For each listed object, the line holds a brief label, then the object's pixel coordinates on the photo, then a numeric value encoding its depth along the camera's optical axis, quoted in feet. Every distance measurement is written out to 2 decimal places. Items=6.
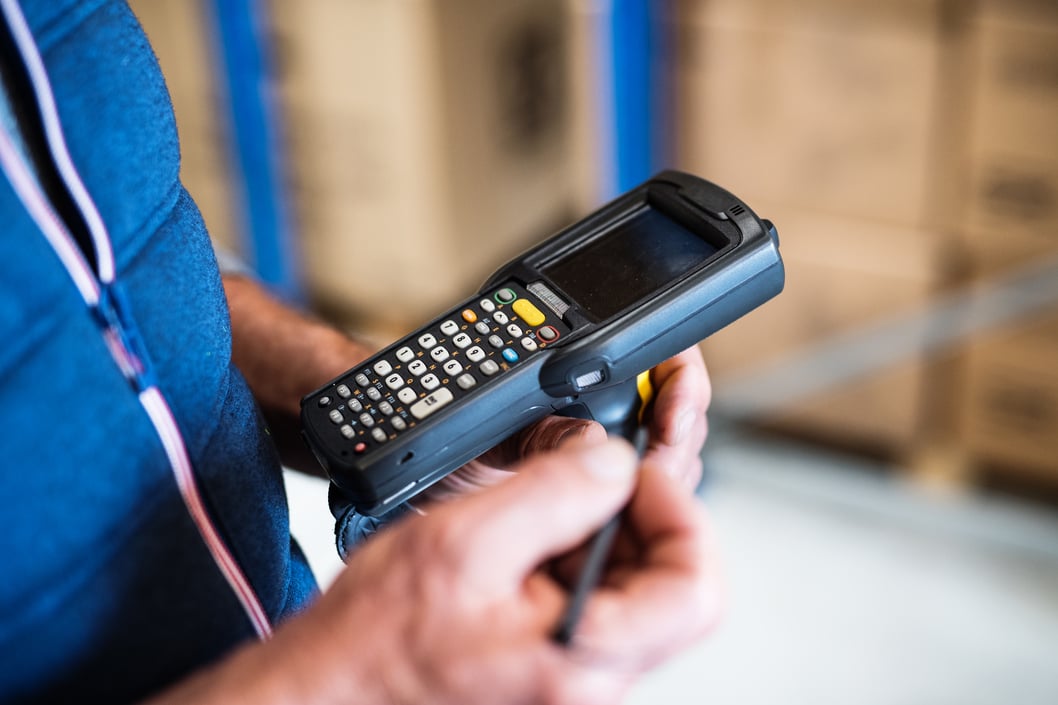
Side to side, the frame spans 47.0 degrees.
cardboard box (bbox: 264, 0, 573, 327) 5.46
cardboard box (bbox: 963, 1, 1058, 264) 4.37
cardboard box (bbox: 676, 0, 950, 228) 4.69
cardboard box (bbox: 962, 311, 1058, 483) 4.80
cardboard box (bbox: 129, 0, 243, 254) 5.76
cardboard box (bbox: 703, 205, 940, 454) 4.98
